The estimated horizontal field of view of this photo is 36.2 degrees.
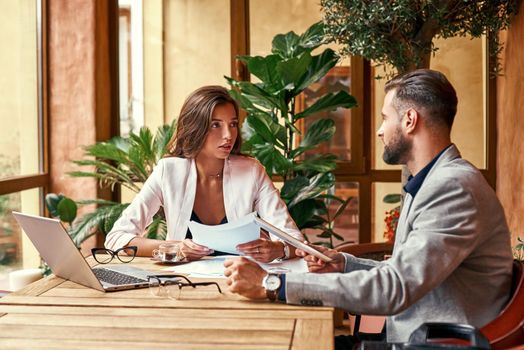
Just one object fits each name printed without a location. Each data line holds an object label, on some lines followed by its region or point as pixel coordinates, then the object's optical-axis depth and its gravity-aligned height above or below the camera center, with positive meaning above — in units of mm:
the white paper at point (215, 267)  2646 -354
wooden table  1859 -402
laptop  2381 -306
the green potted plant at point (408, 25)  4180 +734
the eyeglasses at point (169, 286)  2324 -362
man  2025 -229
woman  3469 -74
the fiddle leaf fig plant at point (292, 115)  4488 +276
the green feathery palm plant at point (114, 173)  4820 -57
